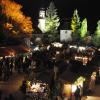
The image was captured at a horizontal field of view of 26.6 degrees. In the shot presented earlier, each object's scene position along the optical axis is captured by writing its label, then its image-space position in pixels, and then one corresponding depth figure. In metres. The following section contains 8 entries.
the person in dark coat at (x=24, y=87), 11.32
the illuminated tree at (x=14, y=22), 24.47
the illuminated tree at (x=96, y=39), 32.70
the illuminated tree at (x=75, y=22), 34.71
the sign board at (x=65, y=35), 34.02
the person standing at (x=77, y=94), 10.47
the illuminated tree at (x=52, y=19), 34.34
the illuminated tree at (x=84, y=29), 34.15
